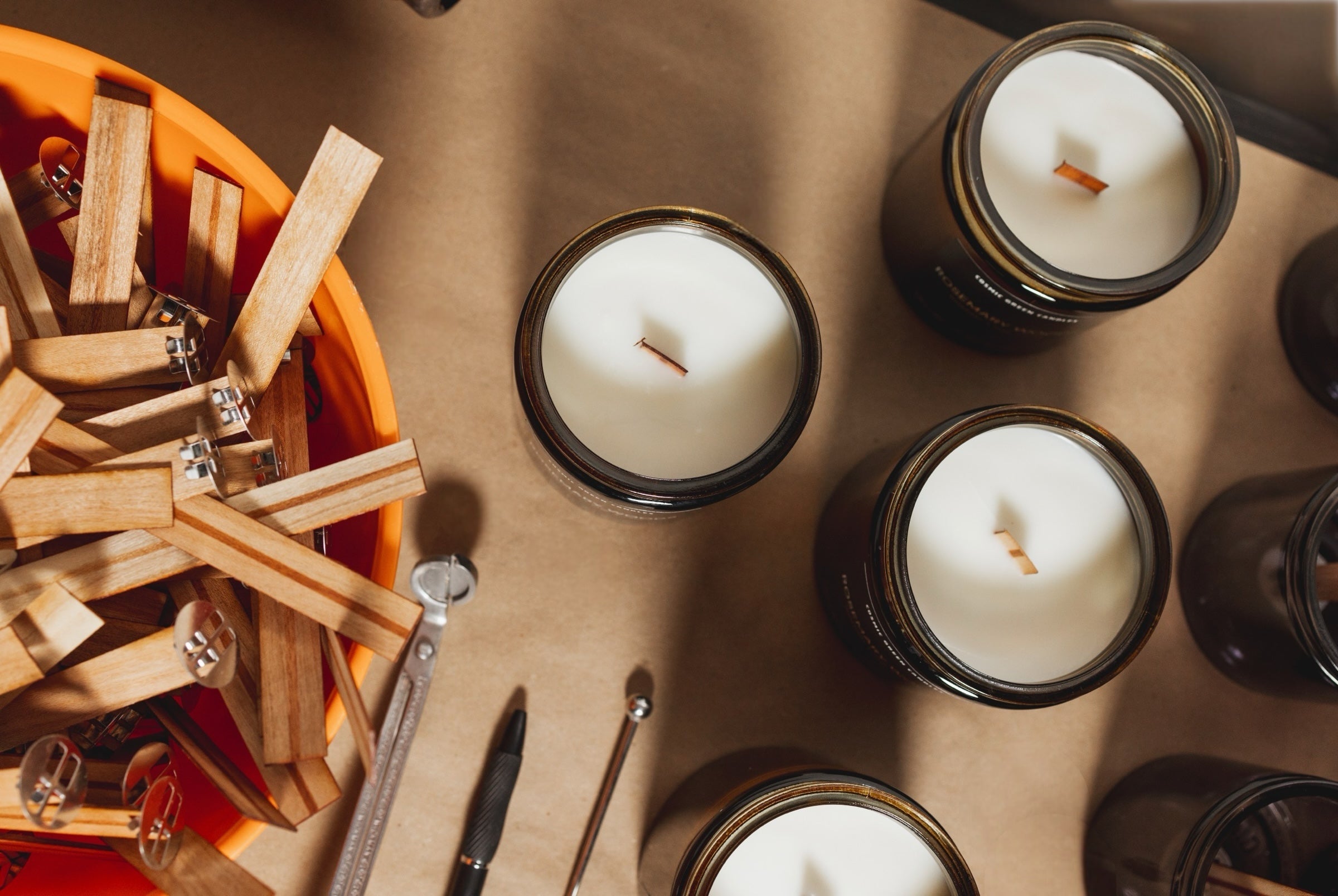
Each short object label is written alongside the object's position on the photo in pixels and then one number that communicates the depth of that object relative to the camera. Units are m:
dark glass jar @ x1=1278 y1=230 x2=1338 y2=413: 0.59
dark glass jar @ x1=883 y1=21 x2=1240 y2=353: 0.45
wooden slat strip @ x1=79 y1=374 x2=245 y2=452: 0.36
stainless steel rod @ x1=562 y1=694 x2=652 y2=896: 0.53
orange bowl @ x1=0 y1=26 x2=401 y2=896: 0.39
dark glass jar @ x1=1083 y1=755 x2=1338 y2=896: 0.47
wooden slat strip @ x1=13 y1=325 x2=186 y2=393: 0.36
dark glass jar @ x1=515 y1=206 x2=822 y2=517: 0.42
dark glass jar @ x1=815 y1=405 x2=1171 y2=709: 0.44
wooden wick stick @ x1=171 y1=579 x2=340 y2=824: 0.38
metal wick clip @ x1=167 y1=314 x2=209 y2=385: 0.36
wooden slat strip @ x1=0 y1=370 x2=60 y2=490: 0.32
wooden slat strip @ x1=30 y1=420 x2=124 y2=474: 0.35
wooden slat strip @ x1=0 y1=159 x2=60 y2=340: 0.37
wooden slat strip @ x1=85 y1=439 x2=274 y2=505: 0.35
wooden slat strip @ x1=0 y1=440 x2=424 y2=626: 0.35
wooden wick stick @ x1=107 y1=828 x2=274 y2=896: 0.36
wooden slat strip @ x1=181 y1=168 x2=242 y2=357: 0.41
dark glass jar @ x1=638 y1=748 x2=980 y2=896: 0.44
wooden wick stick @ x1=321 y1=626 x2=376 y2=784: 0.37
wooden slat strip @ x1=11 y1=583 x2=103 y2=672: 0.32
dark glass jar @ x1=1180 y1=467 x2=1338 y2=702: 0.48
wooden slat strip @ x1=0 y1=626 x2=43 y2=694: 0.32
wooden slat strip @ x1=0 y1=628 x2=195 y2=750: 0.34
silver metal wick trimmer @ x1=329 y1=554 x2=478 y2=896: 0.48
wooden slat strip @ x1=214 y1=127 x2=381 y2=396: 0.37
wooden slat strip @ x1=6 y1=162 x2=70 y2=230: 0.41
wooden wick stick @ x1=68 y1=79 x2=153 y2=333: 0.39
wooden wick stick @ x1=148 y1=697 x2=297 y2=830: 0.37
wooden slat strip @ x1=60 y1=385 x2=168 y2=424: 0.37
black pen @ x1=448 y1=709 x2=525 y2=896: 0.51
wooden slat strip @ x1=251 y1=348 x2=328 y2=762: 0.37
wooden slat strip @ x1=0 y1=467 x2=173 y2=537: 0.33
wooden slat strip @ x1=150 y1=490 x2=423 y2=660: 0.35
